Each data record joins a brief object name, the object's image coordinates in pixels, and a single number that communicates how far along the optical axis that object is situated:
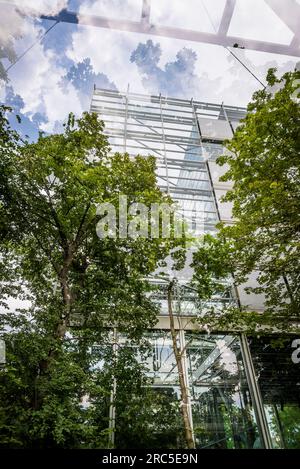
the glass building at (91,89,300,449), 8.26
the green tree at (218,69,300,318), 6.09
